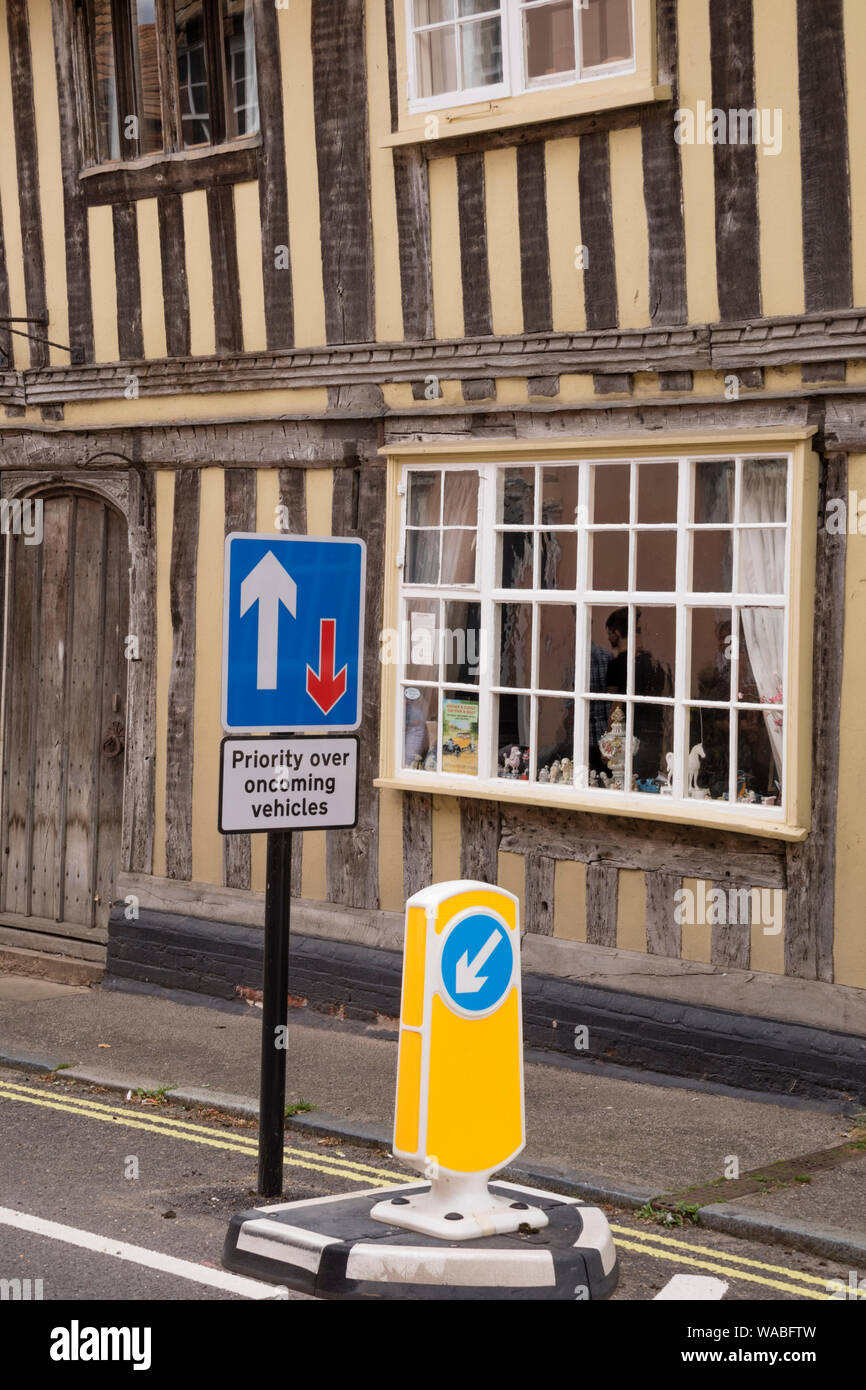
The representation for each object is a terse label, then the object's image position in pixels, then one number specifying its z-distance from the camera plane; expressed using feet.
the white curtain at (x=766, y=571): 25.71
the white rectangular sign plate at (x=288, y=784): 19.19
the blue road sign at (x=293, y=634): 19.06
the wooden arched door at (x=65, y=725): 36.14
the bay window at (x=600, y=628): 26.07
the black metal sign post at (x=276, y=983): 19.76
